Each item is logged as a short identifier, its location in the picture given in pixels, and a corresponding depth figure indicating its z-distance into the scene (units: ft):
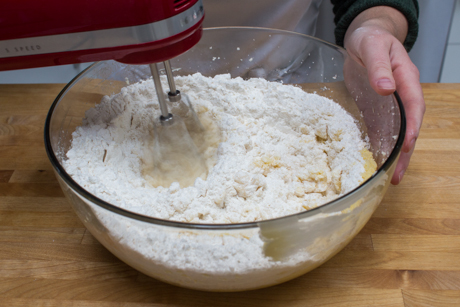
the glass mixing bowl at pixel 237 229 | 1.47
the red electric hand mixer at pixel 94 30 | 1.54
